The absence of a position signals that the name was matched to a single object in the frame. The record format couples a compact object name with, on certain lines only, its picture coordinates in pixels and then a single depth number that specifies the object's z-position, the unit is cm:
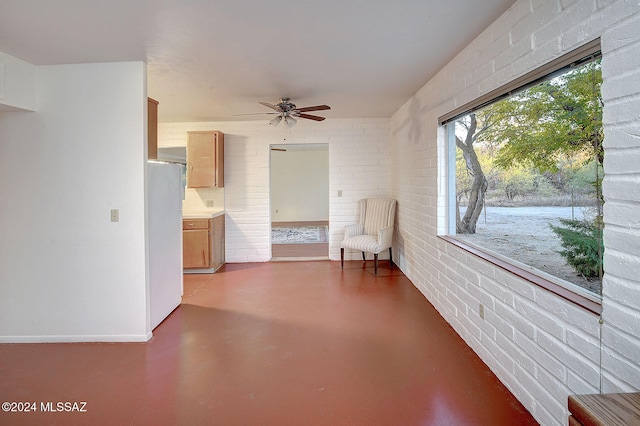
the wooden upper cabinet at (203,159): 516
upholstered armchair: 466
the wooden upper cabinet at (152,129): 294
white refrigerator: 302
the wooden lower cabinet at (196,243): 478
